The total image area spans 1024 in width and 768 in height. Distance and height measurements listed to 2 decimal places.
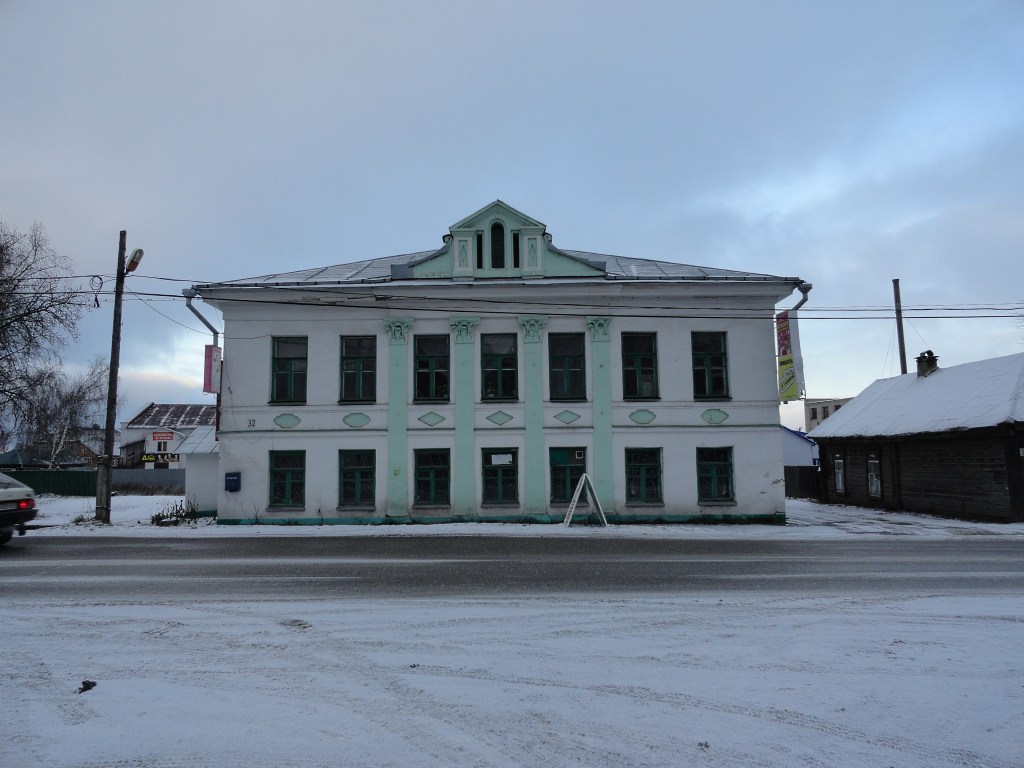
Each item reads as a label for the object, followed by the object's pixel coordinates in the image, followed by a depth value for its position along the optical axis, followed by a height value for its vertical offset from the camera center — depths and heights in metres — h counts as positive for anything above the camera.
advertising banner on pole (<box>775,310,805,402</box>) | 18.58 +3.07
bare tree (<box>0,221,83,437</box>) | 22.48 +5.67
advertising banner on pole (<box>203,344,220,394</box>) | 18.62 +2.94
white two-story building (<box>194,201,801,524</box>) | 18.91 +2.35
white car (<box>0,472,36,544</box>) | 13.41 -0.75
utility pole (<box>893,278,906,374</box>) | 29.61 +6.43
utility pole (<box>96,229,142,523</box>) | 18.66 +1.95
